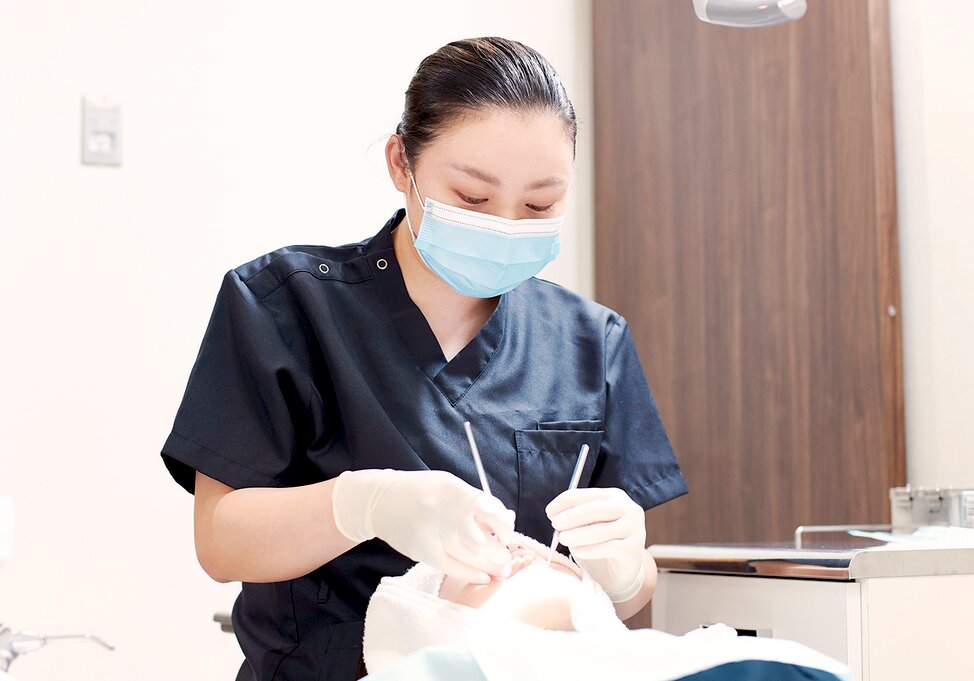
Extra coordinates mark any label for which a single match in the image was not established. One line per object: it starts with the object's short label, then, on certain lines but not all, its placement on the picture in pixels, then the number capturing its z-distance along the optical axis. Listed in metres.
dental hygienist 1.21
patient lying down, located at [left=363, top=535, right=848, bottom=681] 0.79
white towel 0.92
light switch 2.13
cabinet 1.31
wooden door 2.09
